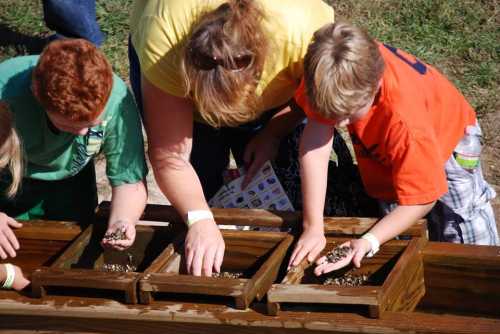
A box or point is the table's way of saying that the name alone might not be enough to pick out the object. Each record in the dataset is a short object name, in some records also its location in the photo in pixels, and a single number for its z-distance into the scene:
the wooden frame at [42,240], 5.84
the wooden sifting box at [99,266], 4.99
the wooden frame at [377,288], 4.57
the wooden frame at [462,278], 5.12
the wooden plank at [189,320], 4.41
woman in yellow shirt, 4.78
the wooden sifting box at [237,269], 4.79
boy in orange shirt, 4.86
